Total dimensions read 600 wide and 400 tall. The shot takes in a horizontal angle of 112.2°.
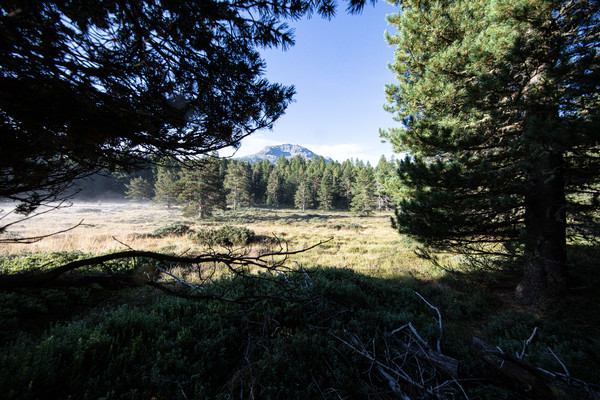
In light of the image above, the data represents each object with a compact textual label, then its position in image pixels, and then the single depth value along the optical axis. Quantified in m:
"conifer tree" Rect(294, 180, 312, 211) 54.12
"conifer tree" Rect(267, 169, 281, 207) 56.72
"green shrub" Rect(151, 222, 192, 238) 16.28
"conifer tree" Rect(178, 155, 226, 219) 28.59
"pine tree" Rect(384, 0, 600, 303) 4.04
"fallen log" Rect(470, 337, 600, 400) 2.11
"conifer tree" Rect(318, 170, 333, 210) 53.19
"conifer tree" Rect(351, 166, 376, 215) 46.16
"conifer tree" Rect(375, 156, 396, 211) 51.93
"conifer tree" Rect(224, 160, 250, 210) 45.34
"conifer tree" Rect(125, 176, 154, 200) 52.50
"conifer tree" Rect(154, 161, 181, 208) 43.59
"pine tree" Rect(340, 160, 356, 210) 57.95
